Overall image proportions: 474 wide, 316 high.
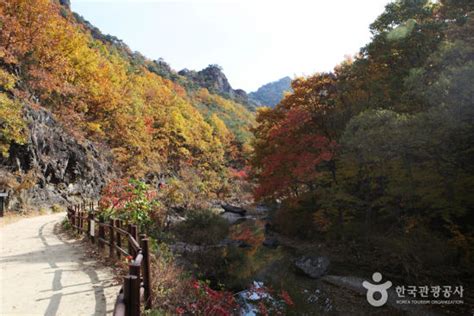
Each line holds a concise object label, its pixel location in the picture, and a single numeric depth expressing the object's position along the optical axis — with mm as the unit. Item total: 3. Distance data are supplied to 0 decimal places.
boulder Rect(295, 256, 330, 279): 12250
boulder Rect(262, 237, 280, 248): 18080
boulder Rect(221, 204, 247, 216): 34906
